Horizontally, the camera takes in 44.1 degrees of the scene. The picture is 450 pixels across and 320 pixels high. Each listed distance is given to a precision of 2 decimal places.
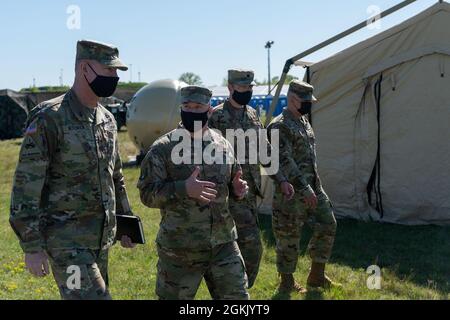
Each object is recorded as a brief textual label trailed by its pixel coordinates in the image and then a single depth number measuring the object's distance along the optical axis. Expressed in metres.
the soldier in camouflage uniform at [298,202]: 4.98
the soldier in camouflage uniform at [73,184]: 2.93
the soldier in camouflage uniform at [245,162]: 4.45
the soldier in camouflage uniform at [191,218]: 3.32
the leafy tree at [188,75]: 56.69
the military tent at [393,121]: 7.45
